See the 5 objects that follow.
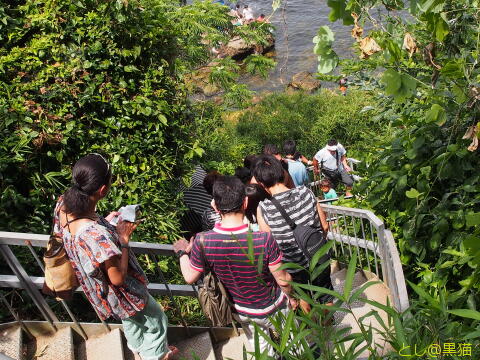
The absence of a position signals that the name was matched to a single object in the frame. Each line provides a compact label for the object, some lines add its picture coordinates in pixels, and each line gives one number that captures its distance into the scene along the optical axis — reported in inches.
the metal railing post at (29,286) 114.4
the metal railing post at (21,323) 118.1
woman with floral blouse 96.9
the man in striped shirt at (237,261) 102.4
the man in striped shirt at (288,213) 129.3
